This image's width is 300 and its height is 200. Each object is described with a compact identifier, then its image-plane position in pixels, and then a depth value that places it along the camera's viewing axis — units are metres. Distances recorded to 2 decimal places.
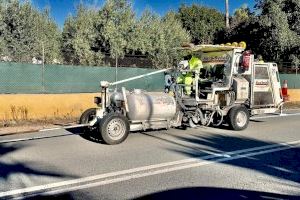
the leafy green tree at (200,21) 48.12
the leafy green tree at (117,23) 23.88
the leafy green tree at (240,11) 58.78
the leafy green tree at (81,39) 22.17
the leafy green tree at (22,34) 18.75
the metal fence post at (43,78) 15.38
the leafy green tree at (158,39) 22.95
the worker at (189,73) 11.79
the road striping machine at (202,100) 10.25
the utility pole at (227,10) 43.50
